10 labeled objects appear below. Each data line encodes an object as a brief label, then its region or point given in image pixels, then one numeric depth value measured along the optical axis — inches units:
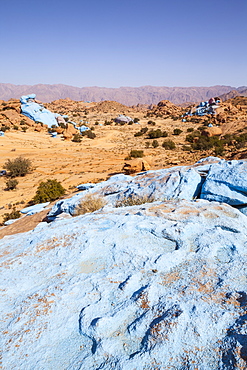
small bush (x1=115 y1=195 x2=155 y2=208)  232.1
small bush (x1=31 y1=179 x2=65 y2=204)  416.8
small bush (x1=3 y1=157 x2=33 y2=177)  621.0
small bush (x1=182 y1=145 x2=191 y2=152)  786.4
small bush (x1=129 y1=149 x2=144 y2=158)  727.1
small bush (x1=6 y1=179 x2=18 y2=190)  532.1
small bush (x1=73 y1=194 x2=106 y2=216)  255.0
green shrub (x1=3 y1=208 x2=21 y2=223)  361.2
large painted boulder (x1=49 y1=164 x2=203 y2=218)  233.5
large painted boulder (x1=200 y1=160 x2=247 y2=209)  199.5
